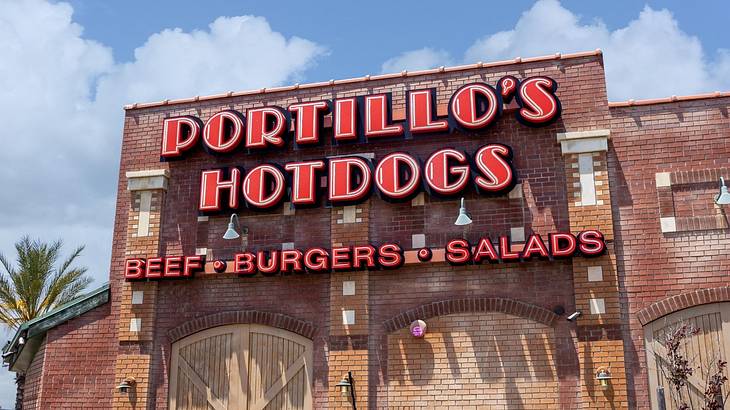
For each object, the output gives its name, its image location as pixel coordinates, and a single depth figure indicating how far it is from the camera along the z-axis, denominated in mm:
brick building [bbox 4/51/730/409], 16391
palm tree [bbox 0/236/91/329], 30047
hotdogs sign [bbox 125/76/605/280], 17531
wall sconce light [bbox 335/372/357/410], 16969
